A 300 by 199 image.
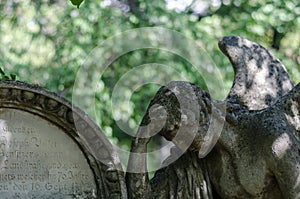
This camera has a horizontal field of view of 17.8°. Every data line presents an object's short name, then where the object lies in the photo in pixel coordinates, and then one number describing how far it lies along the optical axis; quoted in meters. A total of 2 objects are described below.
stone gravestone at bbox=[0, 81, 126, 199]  5.50
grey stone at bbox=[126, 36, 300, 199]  5.52
